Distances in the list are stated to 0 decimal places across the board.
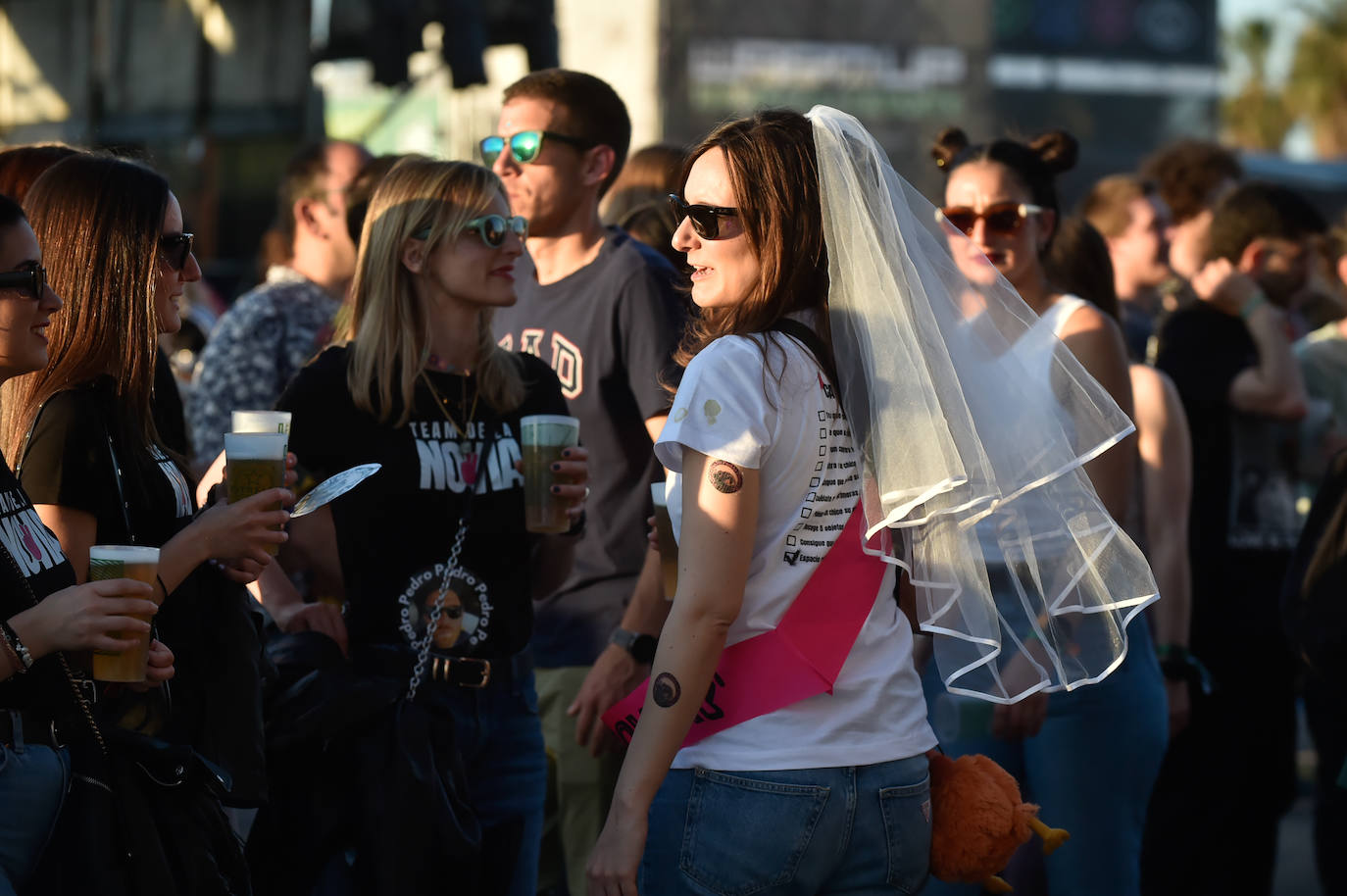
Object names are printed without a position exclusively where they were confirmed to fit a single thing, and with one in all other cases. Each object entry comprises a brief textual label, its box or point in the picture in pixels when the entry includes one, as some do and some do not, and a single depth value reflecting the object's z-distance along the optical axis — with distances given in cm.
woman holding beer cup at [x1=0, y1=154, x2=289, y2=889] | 555
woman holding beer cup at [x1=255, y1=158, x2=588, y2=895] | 688
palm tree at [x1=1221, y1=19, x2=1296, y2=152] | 8012
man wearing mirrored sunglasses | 848
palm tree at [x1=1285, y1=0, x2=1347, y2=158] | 7306
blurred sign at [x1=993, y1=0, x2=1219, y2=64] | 8656
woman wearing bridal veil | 514
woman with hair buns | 786
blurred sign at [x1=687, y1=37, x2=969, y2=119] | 8075
